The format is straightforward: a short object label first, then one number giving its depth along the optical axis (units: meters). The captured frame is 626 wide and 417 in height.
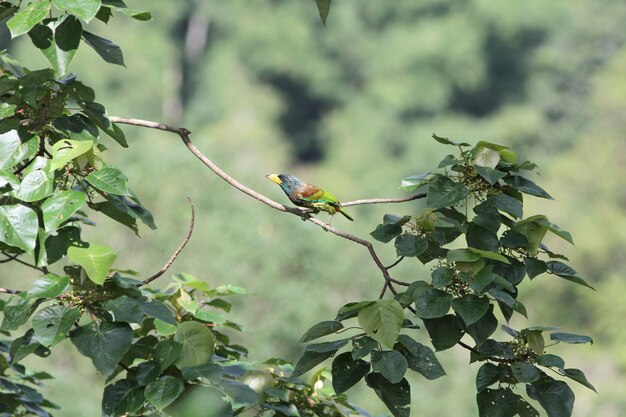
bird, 25.51
